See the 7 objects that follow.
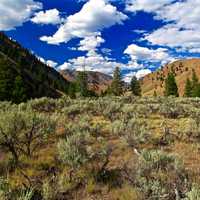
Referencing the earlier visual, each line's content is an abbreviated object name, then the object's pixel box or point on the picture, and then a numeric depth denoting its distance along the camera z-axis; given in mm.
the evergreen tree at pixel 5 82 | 41719
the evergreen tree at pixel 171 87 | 72875
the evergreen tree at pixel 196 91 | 70406
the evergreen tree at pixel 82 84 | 81312
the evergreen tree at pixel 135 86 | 87062
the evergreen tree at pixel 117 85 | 80494
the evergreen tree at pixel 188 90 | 75456
